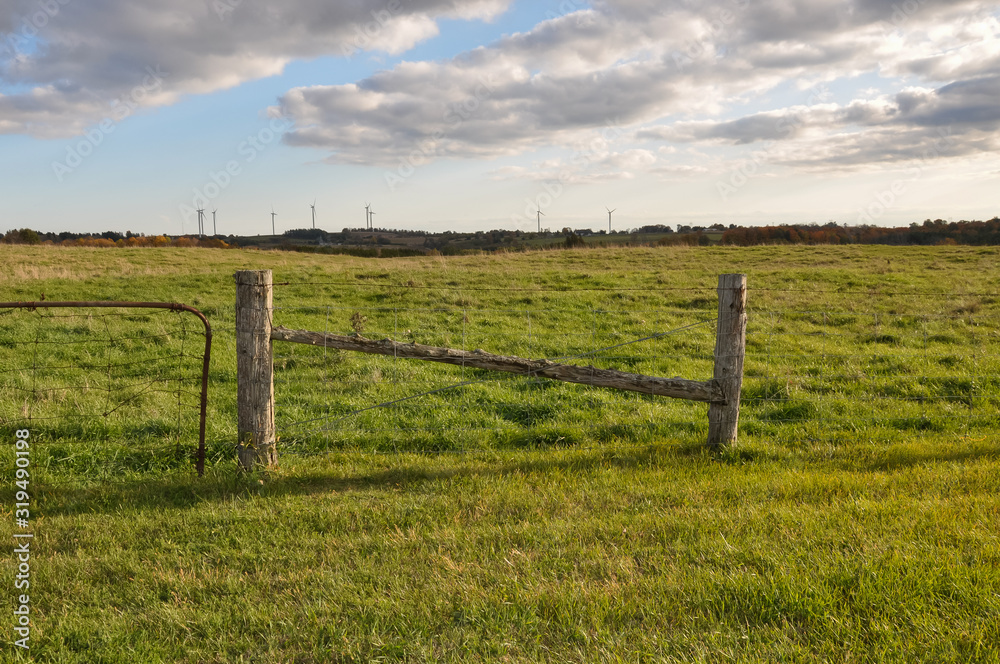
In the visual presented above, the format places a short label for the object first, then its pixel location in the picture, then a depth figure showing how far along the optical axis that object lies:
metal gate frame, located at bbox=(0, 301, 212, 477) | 6.45
